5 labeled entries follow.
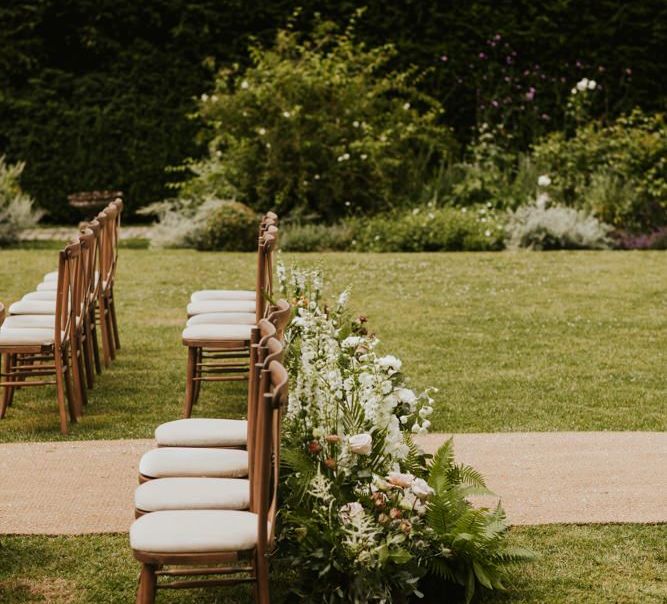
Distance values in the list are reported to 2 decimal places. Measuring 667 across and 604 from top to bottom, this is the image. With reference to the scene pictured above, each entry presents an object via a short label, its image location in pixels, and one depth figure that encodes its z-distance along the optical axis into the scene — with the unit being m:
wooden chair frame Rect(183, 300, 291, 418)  6.64
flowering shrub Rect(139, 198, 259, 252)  13.59
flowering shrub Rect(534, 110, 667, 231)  14.23
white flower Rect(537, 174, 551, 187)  14.27
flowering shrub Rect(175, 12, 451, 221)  14.61
